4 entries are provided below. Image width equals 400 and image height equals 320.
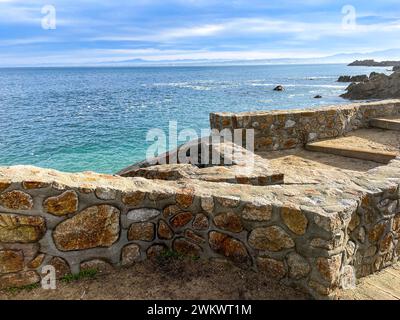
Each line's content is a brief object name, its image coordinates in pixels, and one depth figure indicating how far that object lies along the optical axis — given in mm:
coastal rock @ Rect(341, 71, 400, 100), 41688
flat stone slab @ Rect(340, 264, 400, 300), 3025
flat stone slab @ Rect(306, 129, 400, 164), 6800
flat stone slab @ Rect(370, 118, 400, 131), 8539
